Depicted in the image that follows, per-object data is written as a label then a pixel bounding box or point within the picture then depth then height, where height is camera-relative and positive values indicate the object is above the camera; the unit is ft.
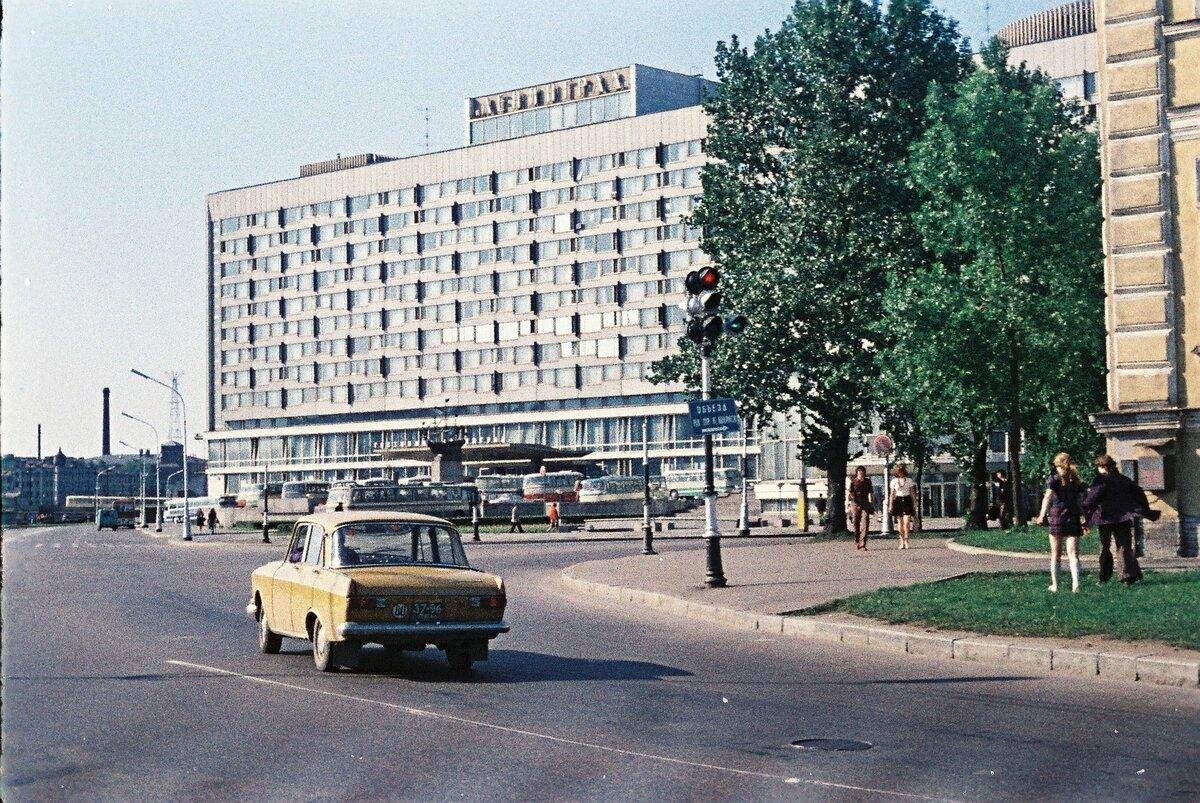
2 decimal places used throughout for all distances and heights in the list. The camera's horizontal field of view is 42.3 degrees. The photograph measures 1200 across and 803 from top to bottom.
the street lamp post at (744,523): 174.81 -7.88
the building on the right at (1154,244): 87.61 +11.85
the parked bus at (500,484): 325.01 -5.60
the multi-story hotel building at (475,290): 395.96 +46.88
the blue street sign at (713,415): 75.77 +1.95
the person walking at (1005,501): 157.38 -5.27
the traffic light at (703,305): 75.97 +7.52
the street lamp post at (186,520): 224.51 -8.64
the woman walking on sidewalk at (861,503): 111.45 -3.60
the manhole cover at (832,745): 32.35 -6.14
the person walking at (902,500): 111.34 -3.41
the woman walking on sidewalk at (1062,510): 64.13 -2.47
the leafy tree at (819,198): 133.18 +22.51
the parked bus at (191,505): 401.70 -11.77
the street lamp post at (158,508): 316.91 -9.82
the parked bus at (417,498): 228.43 -5.84
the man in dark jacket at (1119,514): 65.46 -2.71
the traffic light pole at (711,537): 76.07 -4.00
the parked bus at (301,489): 323.57 -6.09
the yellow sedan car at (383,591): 45.80 -4.00
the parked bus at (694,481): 375.45 -6.32
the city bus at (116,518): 369.11 -13.78
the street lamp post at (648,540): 123.85 -6.71
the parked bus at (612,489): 293.64 -6.36
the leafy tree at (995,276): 126.62 +14.64
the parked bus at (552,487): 301.84 -5.90
